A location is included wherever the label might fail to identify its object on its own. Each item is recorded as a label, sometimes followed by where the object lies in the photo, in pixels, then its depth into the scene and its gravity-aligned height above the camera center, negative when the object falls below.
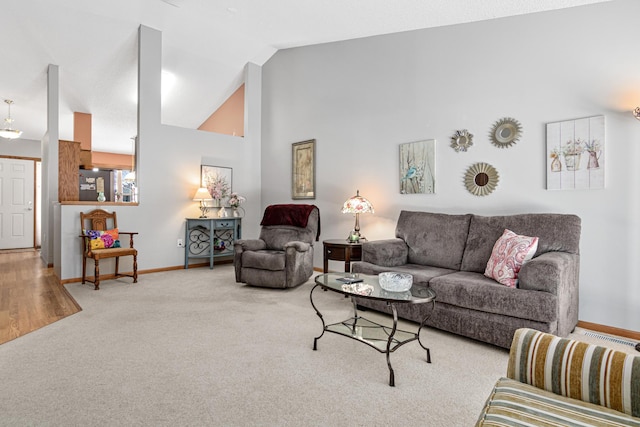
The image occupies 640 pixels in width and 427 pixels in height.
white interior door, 7.48 +0.24
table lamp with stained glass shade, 4.08 +0.09
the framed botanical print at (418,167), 3.89 +0.55
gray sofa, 2.31 -0.47
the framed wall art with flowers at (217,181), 5.63 +0.55
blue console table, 5.39 -0.37
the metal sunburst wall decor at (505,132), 3.28 +0.80
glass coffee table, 2.11 -0.53
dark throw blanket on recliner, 4.55 -0.01
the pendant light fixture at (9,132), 6.16 +1.47
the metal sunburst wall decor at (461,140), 3.59 +0.79
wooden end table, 3.86 -0.42
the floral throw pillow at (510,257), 2.55 -0.32
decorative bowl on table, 2.31 -0.46
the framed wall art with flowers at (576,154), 2.85 +0.52
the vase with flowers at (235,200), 5.73 +0.24
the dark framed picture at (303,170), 5.27 +0.71
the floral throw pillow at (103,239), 4.21 -0.31
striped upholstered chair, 1.02 -0.59
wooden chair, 4.11 -0.37
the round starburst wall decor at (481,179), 3.43 +0.37
